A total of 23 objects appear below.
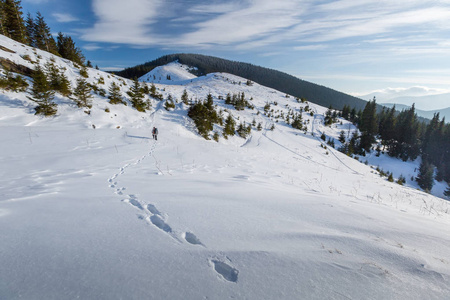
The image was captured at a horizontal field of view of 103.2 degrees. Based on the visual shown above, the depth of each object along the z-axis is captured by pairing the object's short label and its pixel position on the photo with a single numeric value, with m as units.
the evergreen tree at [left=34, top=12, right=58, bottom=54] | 34.53
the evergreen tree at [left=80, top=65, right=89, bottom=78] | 23.84
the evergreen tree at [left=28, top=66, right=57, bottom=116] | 14.44
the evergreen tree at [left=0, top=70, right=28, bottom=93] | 14.58
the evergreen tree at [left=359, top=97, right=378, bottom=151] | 46.22
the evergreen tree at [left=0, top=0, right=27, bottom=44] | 27.60
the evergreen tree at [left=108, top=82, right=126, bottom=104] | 22.13
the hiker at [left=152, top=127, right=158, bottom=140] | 14.02
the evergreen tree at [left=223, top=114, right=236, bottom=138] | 28.73
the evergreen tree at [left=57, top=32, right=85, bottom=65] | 34.62
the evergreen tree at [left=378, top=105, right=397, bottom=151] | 48.41
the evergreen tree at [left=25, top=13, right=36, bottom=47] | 35.78
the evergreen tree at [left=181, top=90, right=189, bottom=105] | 32.19
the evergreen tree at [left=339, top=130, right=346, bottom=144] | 44.15
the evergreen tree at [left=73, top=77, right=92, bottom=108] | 17.52
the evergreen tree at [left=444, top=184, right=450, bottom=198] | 30.33
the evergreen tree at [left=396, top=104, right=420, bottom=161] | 45.71
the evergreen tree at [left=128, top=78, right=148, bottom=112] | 24.05
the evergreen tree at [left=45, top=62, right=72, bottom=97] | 16.85
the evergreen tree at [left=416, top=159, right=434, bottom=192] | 32.19
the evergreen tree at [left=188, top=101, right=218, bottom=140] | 24.38
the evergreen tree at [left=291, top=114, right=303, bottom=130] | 43.39
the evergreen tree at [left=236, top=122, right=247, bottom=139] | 31.59
